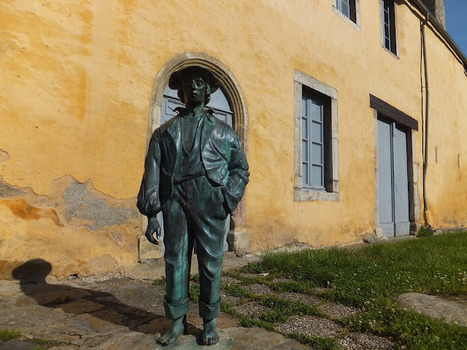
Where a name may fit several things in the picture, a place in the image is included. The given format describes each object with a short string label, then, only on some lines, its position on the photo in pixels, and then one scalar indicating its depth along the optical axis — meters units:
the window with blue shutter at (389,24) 9.66
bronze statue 2.04
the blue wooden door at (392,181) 8.79
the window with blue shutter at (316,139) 6.46
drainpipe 10.40
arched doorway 4.49
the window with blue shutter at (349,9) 8.10
